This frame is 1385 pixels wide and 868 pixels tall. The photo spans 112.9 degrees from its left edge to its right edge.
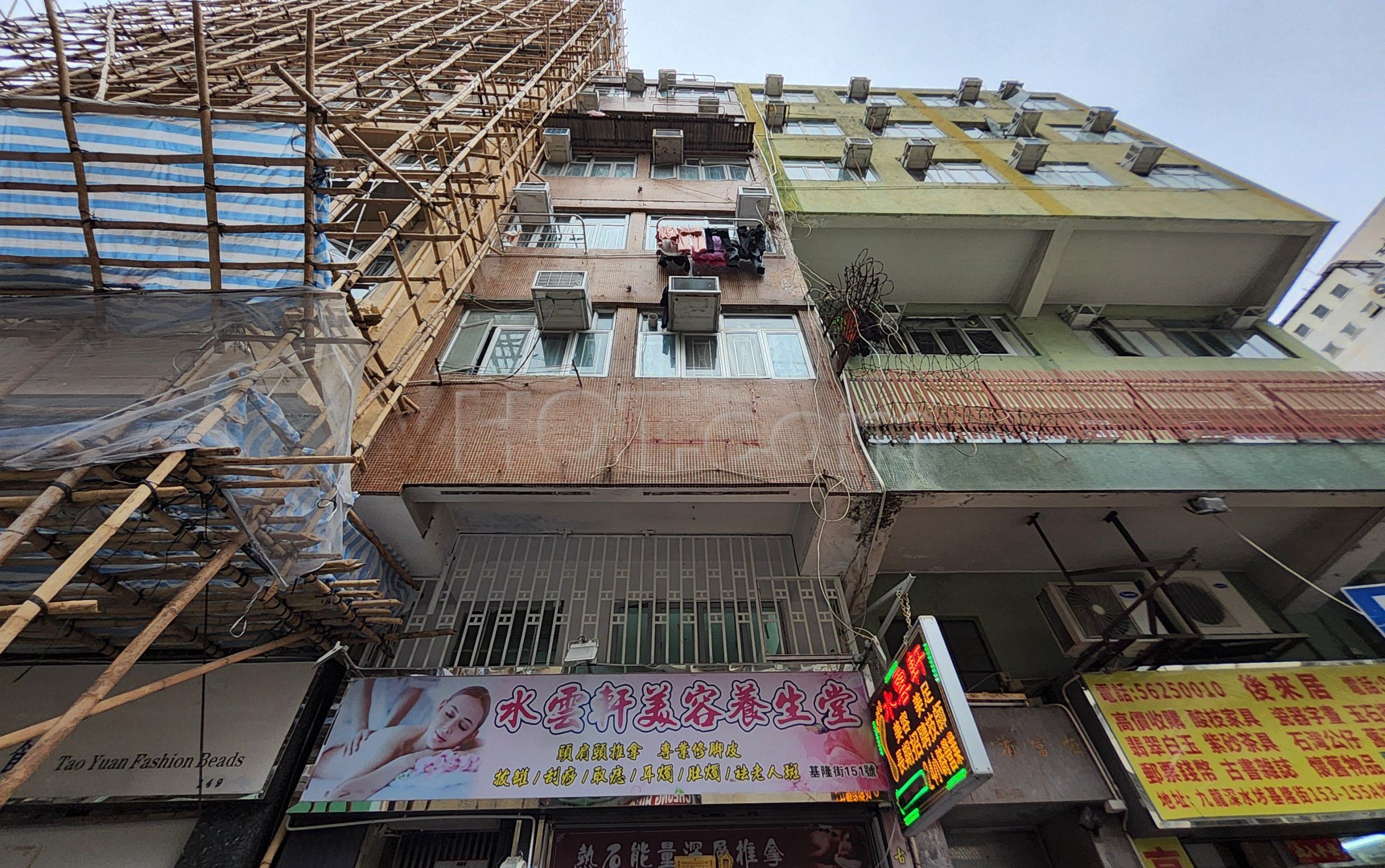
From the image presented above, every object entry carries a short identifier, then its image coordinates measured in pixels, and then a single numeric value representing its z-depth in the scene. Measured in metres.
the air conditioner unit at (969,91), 17.92
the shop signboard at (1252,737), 5.36
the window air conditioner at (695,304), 8.16
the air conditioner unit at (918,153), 12.73
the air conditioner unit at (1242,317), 10.91
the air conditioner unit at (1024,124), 15.26
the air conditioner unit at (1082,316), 10.90
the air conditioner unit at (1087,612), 6.59
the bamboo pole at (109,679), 2.30
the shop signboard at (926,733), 4.07
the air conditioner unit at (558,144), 12.72
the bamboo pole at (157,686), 2.51
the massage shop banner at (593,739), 4.95
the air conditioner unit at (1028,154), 12.69
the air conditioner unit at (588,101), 14.77
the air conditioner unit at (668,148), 12.87
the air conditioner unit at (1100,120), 15.60
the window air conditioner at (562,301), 7.97
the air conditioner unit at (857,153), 12.39
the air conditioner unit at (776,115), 15.31
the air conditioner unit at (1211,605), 6.84
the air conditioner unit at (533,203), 10.45
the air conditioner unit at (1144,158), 12.92
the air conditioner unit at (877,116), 15.47
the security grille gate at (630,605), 6.30
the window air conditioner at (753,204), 10.76
